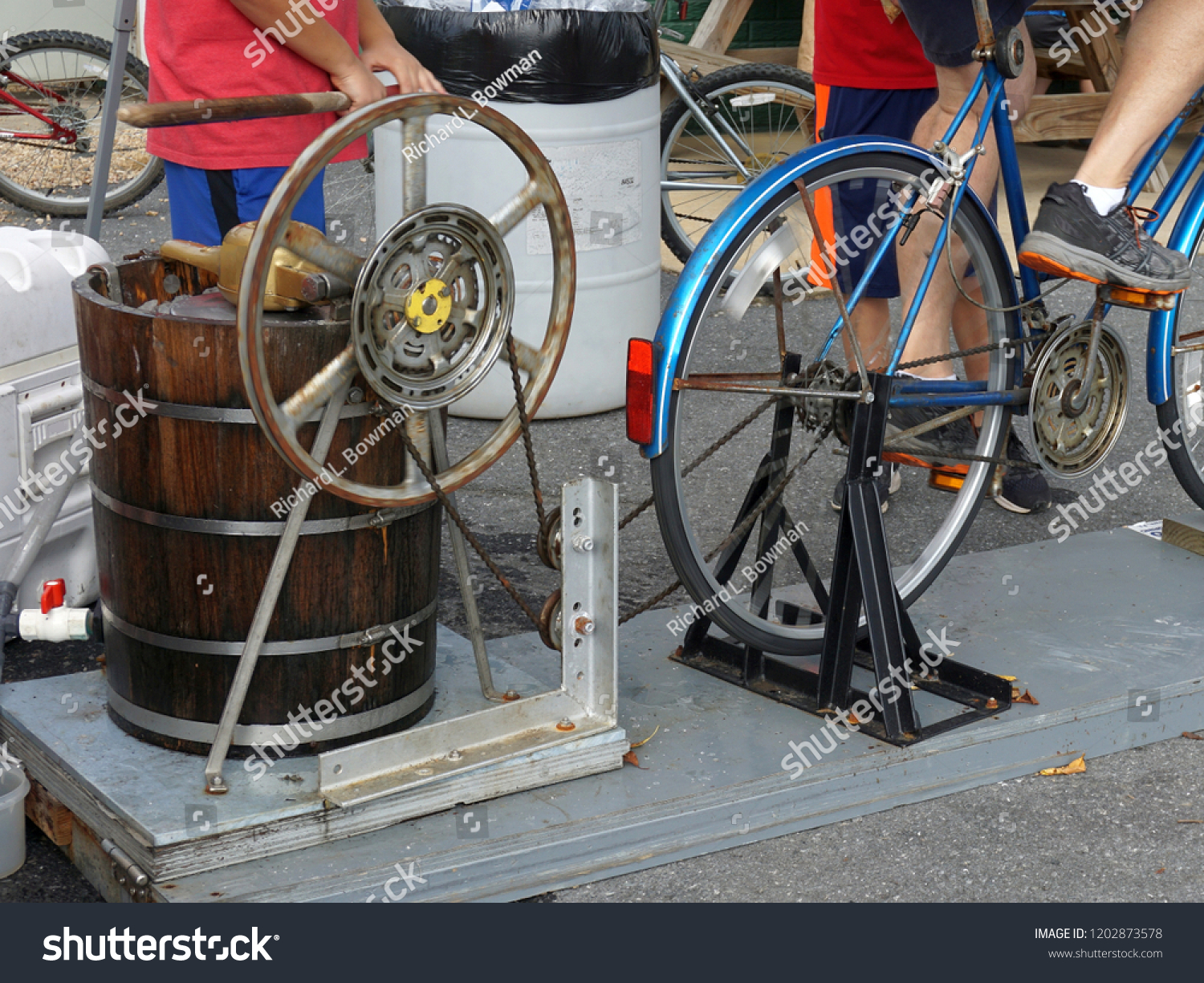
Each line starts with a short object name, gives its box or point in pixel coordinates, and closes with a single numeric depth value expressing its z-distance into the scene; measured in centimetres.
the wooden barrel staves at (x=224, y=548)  221
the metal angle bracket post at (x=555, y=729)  231
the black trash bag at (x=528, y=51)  429
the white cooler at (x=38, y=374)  303
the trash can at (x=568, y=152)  432
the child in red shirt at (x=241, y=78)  286
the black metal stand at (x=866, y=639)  261
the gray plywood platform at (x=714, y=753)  225
